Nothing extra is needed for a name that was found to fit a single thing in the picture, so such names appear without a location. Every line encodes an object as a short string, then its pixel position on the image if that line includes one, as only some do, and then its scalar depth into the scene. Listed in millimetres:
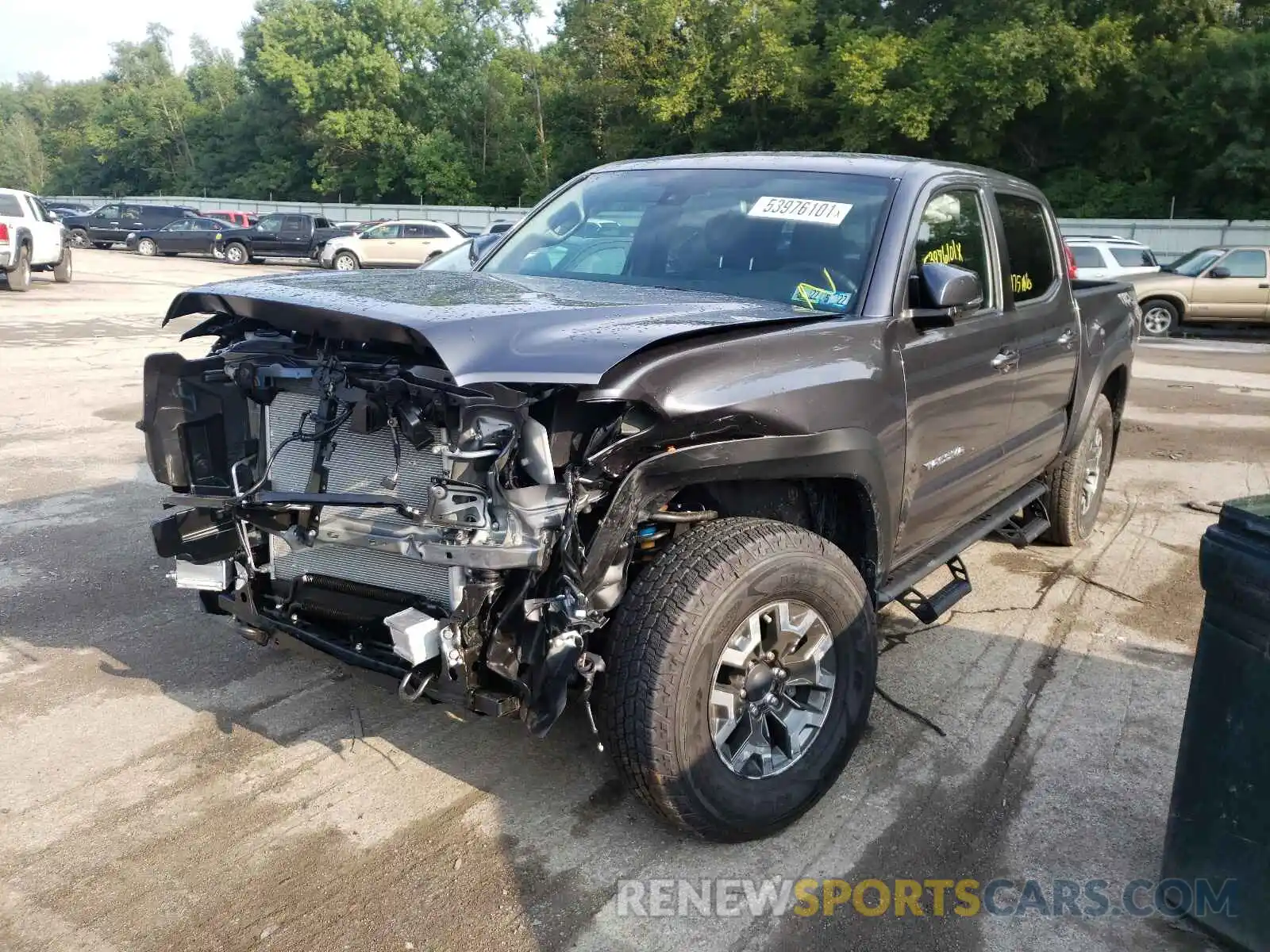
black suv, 35281
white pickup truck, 18406
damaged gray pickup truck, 2695
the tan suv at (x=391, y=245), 29875
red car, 36719
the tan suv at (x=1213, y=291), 18656
